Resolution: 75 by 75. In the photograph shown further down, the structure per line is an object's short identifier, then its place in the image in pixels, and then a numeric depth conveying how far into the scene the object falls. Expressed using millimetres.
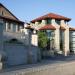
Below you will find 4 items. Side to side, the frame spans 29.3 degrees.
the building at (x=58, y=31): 35057
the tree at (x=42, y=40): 31518
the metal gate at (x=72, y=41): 38745
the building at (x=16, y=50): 13537
